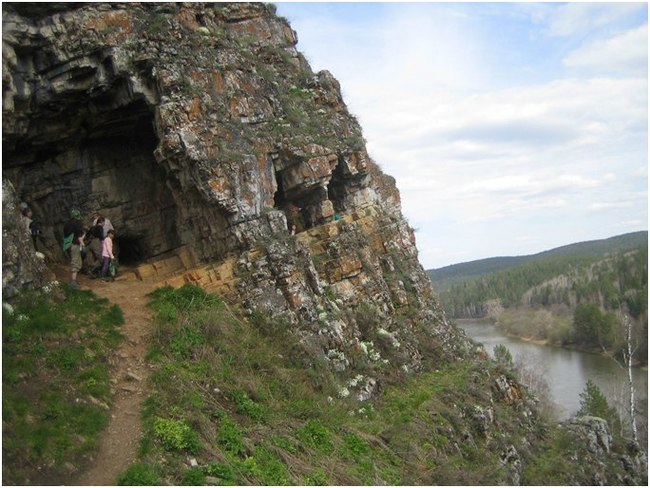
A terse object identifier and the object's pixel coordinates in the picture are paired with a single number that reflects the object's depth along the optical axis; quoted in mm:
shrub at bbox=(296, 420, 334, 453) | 10742
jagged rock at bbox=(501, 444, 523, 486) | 14195
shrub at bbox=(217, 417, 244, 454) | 9773
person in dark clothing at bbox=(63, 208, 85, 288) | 13883
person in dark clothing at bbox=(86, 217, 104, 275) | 14961
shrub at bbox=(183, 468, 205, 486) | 8609
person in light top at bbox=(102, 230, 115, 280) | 14672
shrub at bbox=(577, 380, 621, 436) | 29862
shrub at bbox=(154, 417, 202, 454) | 9227
